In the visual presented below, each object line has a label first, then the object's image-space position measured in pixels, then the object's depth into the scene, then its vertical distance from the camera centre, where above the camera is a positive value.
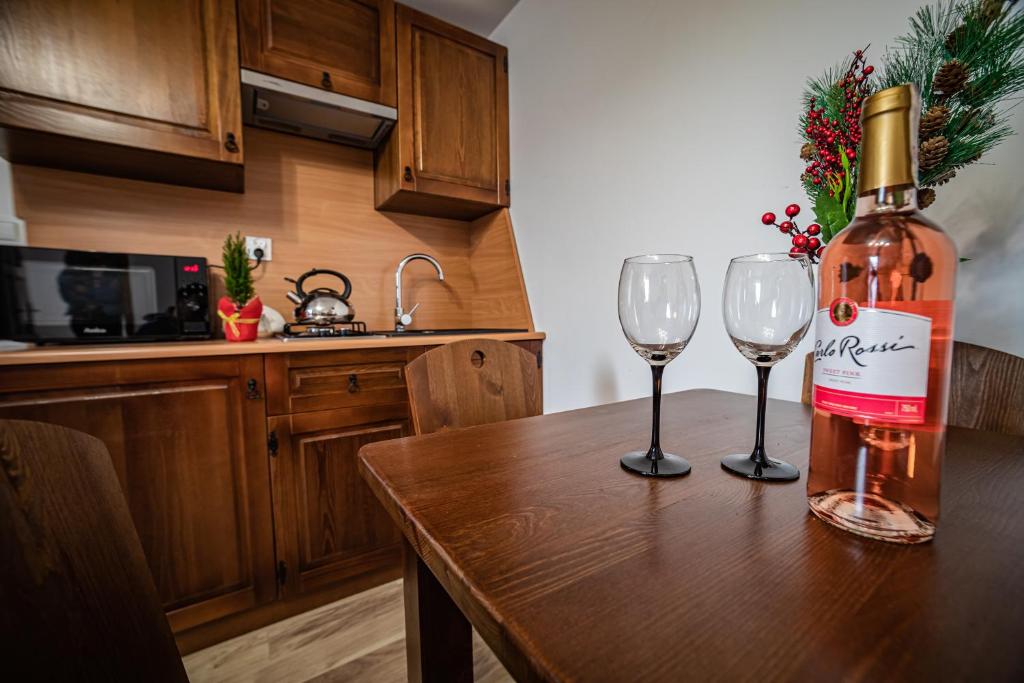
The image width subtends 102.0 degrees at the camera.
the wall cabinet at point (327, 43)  1.46 +1.00
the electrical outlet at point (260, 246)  1.77 +0.28
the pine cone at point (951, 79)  0.57 +0.32
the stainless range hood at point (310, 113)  1.50 +0.79
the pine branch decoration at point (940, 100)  0.57 +0.31
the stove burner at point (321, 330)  1.60 -0.08
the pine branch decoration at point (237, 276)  1.47 +0.12
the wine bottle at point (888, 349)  0.31 -0.03
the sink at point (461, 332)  1.95 -0.11
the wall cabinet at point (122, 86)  1.16 +0.68
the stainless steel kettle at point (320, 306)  1.64 +0.02
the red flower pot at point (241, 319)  1.38 -0.03
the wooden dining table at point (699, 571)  0.21 -0.18
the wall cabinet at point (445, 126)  1.77 +0.83
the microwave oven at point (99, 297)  1.18 +0.04
